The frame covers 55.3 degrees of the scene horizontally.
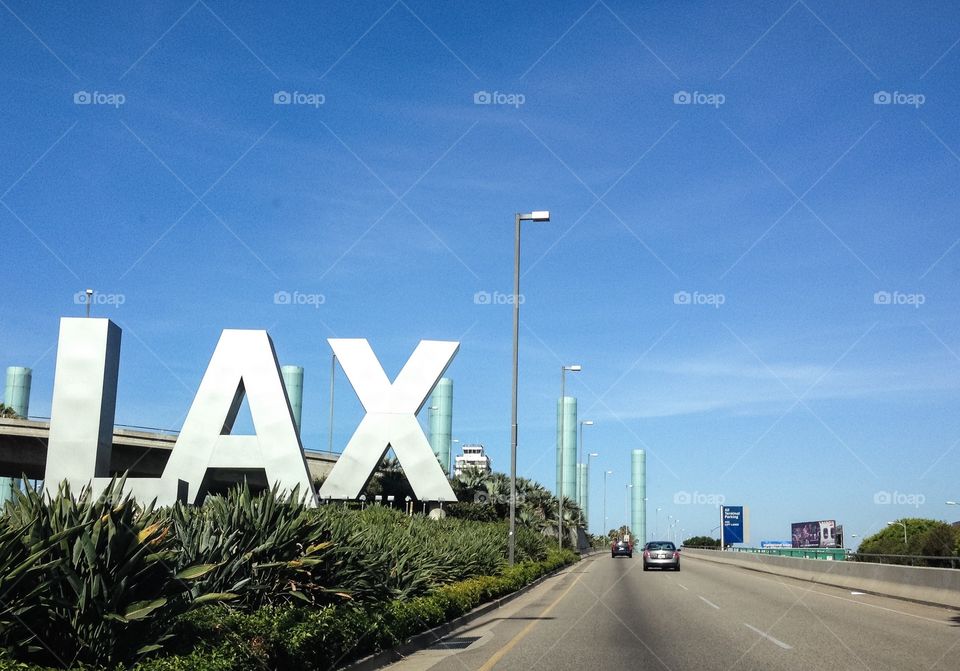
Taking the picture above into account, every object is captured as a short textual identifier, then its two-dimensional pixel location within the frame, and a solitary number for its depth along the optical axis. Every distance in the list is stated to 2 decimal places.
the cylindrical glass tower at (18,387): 110.32
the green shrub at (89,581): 8.52
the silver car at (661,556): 44.31
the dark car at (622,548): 79.88
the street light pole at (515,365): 30.54
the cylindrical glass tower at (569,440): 123.38
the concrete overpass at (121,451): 48.75
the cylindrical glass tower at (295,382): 103.88
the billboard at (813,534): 87.31
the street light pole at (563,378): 51.75
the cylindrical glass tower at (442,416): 114.97
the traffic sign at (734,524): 77.75
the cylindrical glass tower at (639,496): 158.38
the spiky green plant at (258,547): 12.88
